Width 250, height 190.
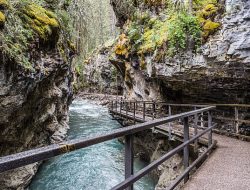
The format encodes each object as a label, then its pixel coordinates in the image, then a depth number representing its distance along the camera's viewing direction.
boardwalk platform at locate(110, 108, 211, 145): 5.36
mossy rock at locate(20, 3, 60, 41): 6.01
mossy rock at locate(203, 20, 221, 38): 7.11
